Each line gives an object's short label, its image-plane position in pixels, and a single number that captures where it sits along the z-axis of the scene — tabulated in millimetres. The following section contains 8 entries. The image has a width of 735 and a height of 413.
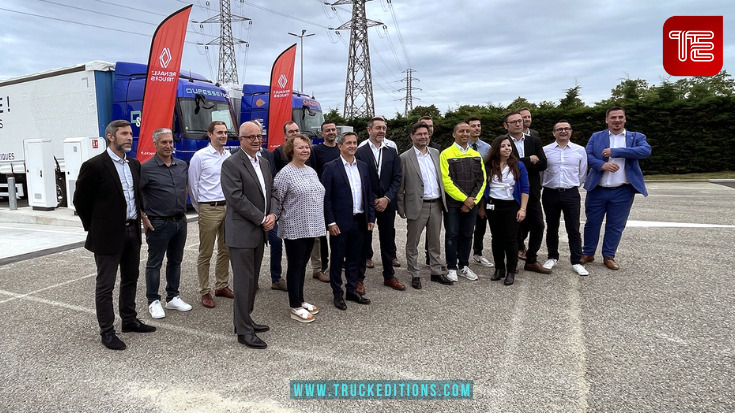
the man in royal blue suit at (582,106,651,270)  5691
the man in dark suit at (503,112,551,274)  5711
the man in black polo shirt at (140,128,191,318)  4281
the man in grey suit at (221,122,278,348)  3664
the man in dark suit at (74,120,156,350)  3625
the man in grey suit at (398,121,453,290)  5238
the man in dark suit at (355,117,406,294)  5113
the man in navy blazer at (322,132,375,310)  4500
